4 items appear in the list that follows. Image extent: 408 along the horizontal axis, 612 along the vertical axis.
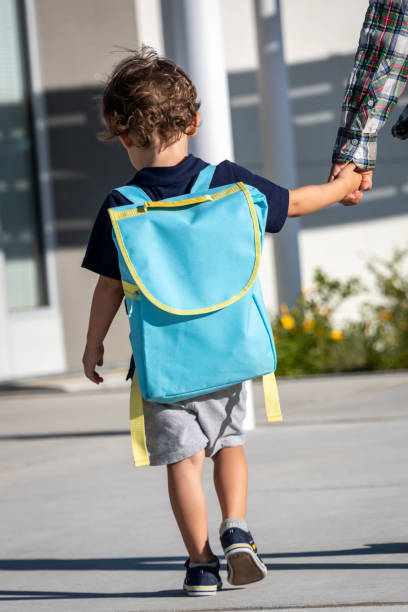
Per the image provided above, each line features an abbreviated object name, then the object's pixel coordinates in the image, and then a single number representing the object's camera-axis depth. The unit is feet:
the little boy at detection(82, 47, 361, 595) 19.05
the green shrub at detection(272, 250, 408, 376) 61.23
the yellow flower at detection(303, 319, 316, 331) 63.03
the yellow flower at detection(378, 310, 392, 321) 63.58
